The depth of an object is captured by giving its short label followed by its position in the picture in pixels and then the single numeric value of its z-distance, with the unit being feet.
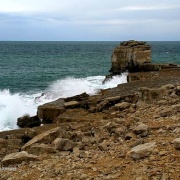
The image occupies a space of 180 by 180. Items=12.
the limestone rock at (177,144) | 26.64
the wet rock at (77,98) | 60.64
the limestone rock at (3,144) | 37.78
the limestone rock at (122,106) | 49.57
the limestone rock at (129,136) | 33.04
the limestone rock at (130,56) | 119.96
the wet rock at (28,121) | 59.72
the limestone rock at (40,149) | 32.30
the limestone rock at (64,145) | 32.48
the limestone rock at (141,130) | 32.92
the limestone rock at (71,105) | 55.77
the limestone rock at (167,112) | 39.19
